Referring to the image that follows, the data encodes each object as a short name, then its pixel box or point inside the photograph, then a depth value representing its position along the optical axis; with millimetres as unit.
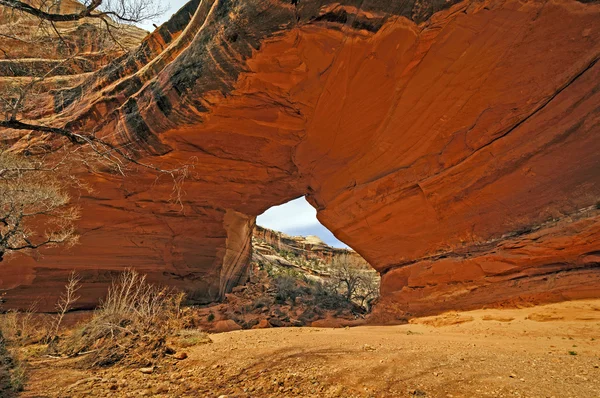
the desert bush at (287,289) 14445
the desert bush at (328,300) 14002
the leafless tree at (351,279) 20031
